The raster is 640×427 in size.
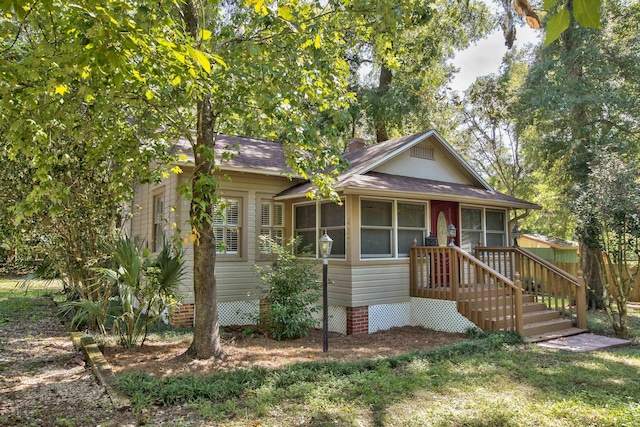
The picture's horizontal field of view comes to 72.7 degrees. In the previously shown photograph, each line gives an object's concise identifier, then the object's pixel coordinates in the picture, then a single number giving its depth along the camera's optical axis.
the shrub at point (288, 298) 8.51
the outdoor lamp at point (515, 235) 11.60
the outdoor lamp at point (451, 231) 10.29
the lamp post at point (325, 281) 7.30
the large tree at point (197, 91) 4.65
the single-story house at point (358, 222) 9.42
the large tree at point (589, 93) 12.37
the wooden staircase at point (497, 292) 8.66
